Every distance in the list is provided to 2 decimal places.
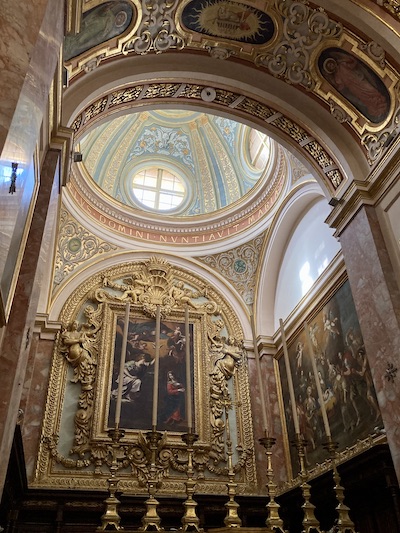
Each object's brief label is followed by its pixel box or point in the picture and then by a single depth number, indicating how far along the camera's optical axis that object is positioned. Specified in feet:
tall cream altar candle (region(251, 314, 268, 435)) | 15.50
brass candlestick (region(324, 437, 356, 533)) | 13.56
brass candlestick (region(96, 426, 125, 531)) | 12.47
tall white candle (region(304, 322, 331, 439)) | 15.44
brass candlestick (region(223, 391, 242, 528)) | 13.37
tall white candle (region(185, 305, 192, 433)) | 14.54
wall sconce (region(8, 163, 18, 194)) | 11.12
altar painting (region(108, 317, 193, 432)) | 32.11
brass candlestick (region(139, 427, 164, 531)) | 12.84
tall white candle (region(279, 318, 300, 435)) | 15.60
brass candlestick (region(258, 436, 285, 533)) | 13.61
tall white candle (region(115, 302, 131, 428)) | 13.92
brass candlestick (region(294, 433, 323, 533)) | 13.86
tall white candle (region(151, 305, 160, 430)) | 14.29
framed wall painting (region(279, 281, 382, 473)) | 24.62
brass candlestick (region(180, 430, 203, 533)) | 12.94
